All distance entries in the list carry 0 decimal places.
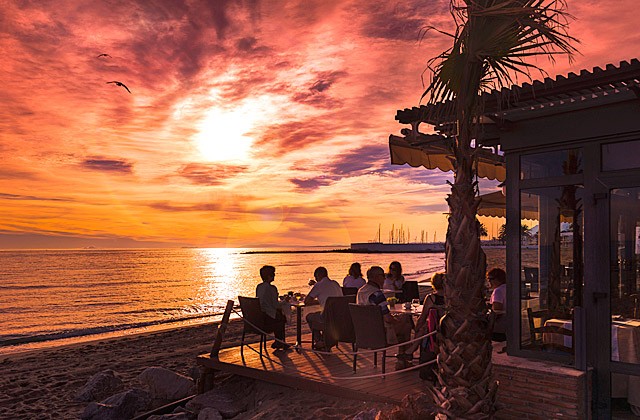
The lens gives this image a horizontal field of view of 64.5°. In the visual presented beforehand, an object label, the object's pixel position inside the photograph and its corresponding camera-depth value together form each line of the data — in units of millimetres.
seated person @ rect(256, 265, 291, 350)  9602
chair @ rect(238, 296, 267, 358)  9594
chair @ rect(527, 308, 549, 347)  6613
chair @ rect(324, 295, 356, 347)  8273
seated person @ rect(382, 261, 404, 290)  11964
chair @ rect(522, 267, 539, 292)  6730
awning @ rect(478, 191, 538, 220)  10086
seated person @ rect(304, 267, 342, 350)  9375
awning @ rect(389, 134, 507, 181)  7691
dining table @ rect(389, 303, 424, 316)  8198
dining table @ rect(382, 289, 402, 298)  11325
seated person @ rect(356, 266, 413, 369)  7887
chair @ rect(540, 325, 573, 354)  6404
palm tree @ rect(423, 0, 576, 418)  4258
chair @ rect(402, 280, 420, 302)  12516
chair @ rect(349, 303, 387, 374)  7430
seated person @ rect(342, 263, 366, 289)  11295
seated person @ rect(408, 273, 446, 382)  6938
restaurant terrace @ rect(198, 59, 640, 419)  5848
